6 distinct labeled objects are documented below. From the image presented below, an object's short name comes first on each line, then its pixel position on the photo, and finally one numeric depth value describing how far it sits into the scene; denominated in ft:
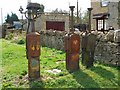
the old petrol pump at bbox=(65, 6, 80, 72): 11.60
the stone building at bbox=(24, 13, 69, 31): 45.05
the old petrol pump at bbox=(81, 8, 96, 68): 12.02
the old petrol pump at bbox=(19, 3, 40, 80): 10.62
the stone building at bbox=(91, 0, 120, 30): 35.77
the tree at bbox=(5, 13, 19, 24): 66.31
